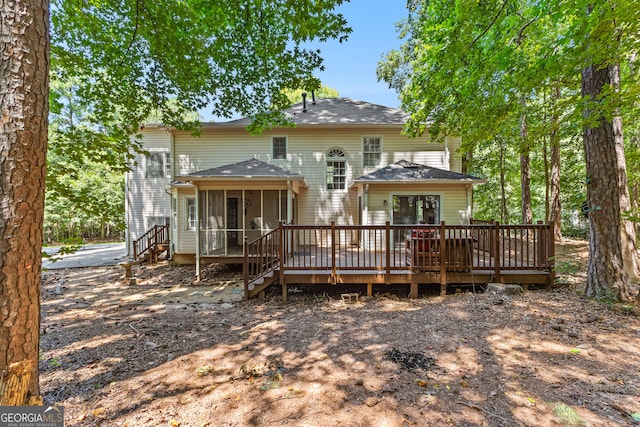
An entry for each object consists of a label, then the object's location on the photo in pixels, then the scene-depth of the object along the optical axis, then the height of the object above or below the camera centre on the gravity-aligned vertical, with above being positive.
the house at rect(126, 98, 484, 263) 8.88 +1.21
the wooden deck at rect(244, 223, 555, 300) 5.86 -1.26
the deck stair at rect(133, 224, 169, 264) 11.05 -1.32
